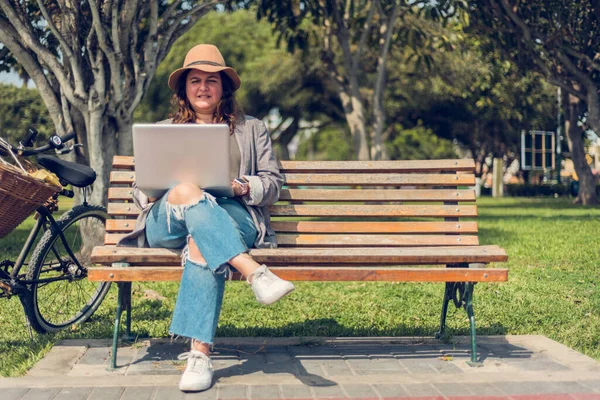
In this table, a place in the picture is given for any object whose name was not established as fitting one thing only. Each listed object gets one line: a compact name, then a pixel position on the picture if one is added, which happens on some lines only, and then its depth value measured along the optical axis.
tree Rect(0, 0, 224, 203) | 7.98
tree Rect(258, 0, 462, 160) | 14.66
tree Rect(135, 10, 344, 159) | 29.16
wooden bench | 4.52
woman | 3.81
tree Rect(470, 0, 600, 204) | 16.67
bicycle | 4.74
